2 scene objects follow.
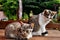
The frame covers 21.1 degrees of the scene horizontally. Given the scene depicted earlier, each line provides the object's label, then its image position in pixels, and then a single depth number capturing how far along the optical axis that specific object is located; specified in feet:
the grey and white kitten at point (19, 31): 4.65
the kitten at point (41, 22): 5.21
